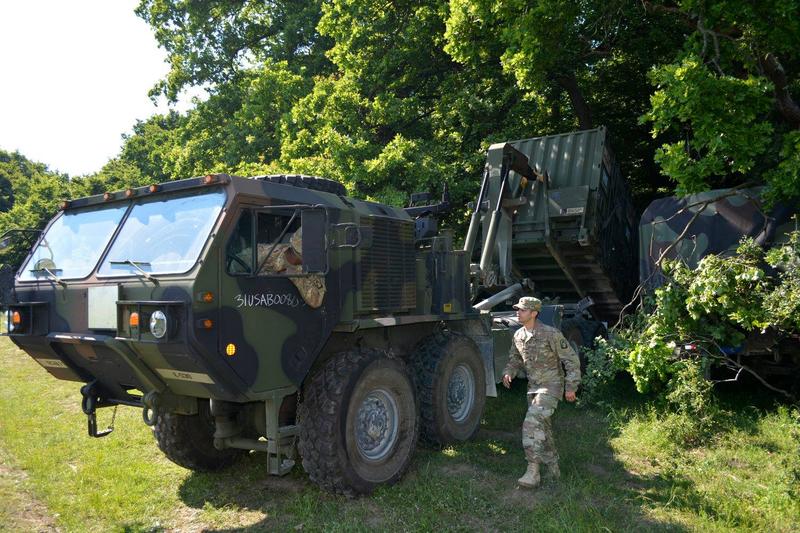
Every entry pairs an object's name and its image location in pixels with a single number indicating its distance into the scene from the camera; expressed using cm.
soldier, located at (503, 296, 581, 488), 526
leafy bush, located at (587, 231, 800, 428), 596
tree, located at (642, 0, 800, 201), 651
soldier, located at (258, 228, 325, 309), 464
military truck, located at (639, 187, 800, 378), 698
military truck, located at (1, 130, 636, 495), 427
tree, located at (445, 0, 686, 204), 886
